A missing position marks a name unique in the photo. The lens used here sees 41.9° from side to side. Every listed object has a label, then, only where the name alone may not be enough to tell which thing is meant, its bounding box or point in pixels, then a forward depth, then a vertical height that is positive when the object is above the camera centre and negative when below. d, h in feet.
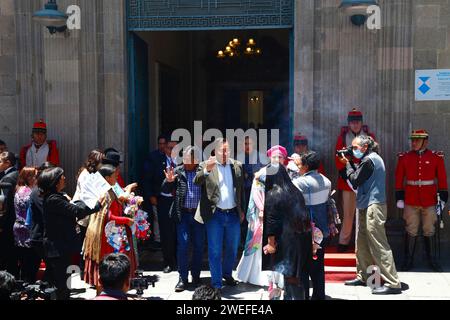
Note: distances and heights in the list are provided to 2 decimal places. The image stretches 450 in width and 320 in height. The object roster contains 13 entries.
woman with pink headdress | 24.84 -5.37
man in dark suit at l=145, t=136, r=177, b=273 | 27.45 -3.98
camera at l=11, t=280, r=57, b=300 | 16.46 -4.92
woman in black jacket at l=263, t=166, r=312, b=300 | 19.17 -3.65
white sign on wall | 28.71 +1.58
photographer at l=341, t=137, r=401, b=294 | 23.72 -3.62
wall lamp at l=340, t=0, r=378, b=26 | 27.20 +5.12
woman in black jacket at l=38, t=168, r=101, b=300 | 19.56 -3.54
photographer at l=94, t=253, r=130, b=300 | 12.92 -3.59
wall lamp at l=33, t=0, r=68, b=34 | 28.71 +5.02
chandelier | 47.88 +5.69
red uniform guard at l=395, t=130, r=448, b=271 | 26.78 -3.17
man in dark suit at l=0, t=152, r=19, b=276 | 23.02 -4.04
